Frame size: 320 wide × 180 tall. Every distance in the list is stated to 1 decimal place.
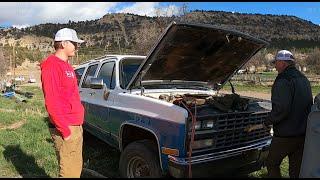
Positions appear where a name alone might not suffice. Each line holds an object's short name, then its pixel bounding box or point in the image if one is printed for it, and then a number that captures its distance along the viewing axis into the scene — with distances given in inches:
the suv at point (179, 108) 119.8
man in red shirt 101.9
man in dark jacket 121.0
